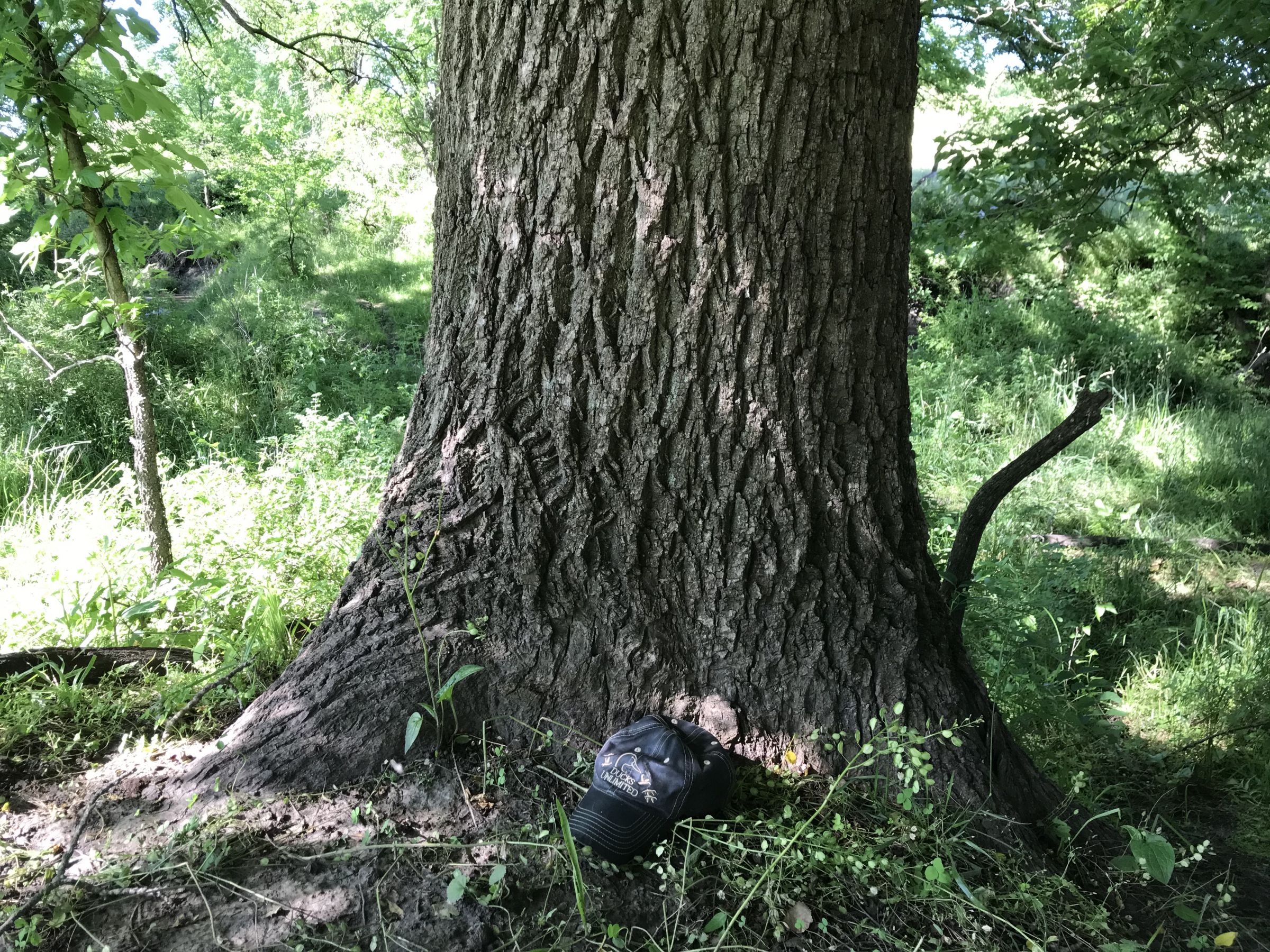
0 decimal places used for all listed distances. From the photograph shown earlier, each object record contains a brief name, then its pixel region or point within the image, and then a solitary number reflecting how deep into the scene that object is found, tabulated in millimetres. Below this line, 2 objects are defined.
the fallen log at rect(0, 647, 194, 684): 2637
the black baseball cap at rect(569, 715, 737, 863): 1967
